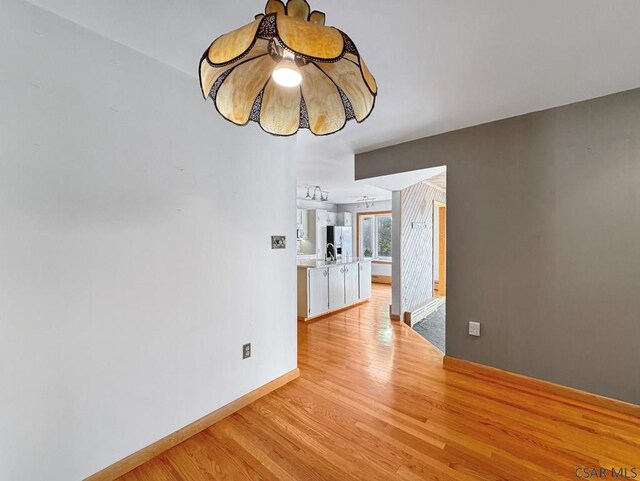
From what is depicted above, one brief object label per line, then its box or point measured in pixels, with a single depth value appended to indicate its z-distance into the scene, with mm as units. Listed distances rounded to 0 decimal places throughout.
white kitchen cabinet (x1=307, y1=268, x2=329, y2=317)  4539
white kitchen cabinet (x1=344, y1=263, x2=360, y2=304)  5309
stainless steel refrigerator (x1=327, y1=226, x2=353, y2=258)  8070
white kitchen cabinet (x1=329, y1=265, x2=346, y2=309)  4938
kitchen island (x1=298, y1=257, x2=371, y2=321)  4527
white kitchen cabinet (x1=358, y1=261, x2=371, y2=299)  5704
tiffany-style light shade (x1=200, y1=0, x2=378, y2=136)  767
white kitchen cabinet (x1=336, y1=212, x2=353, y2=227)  8842
